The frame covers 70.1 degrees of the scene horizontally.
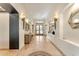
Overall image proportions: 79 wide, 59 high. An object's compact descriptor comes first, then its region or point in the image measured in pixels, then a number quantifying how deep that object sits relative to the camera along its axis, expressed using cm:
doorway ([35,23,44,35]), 987
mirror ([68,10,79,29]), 182
